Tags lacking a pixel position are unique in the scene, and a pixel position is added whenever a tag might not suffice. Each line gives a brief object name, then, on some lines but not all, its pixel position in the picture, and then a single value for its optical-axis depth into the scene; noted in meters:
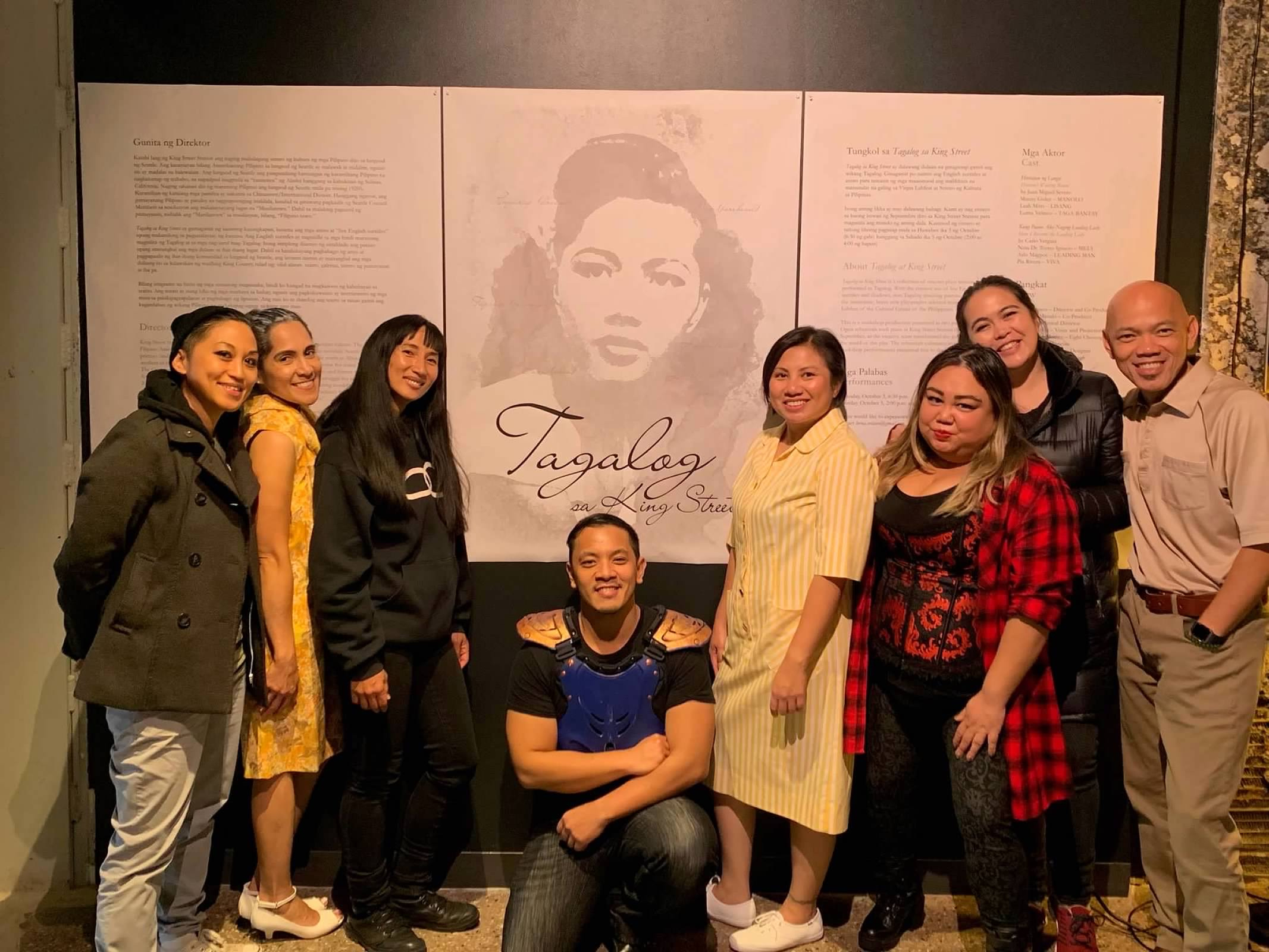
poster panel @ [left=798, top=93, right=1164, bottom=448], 2.54
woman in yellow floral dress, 2.18
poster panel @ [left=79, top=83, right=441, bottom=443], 2.55
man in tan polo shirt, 2.05
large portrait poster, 2.55
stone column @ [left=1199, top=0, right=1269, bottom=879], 2.52
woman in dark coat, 1.90
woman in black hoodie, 2.21
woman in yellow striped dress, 2.15
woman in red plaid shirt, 1.96
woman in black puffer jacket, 2.25
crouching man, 2.08
